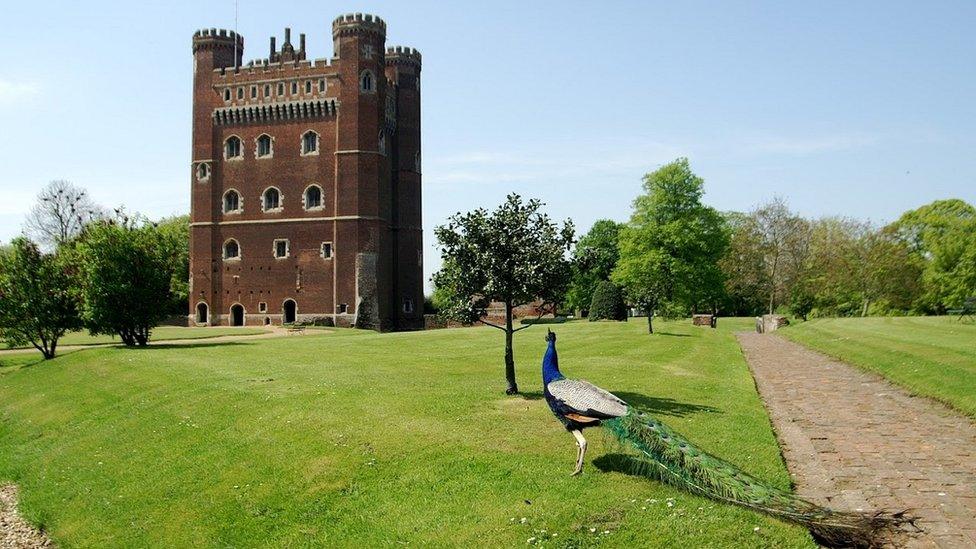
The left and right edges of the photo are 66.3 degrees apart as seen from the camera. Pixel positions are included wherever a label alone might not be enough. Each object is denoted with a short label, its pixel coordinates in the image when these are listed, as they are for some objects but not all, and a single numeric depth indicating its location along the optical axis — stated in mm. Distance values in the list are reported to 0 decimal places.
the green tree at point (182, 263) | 79938
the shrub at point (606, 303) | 61000
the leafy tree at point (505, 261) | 17423
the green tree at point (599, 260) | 85188
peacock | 8938
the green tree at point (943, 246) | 50406
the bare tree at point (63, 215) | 76938
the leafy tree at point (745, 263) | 70625
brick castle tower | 59688
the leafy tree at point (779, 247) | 70000
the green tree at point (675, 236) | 54969
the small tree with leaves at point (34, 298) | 35938
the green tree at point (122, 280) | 34562
